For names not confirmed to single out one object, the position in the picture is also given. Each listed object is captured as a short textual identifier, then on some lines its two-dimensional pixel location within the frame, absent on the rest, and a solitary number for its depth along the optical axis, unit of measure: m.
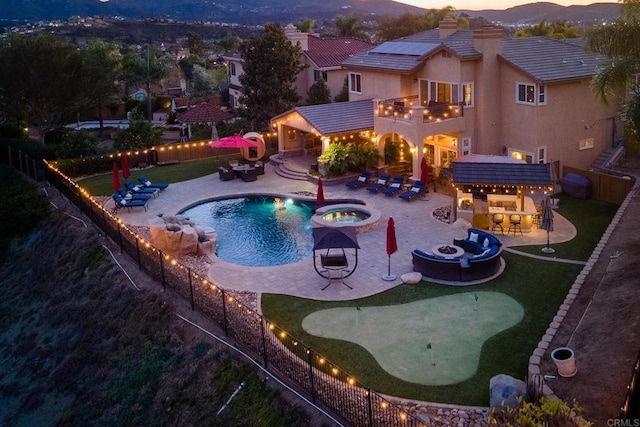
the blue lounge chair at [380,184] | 31.50
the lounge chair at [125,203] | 29.72
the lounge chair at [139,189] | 32.12
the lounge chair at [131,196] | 30.41
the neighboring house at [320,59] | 49.50
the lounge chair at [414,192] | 29.56
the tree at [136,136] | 42.09
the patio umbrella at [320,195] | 28.45
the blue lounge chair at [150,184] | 33.44
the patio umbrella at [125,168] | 33.62
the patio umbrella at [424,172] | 29.38
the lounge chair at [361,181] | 32.50
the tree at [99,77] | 51.62
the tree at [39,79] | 46.84
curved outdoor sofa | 20.28
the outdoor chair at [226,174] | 36.00
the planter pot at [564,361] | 13.20
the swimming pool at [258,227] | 24.19
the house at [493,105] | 30.53
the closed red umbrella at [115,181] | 31.80
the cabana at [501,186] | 24.73
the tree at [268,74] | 44.41
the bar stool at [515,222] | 24.53
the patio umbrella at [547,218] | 22.27
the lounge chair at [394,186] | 30.68
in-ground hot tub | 26.03
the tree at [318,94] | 44.12
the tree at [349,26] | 78.19
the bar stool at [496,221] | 24.83
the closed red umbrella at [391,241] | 20.36
